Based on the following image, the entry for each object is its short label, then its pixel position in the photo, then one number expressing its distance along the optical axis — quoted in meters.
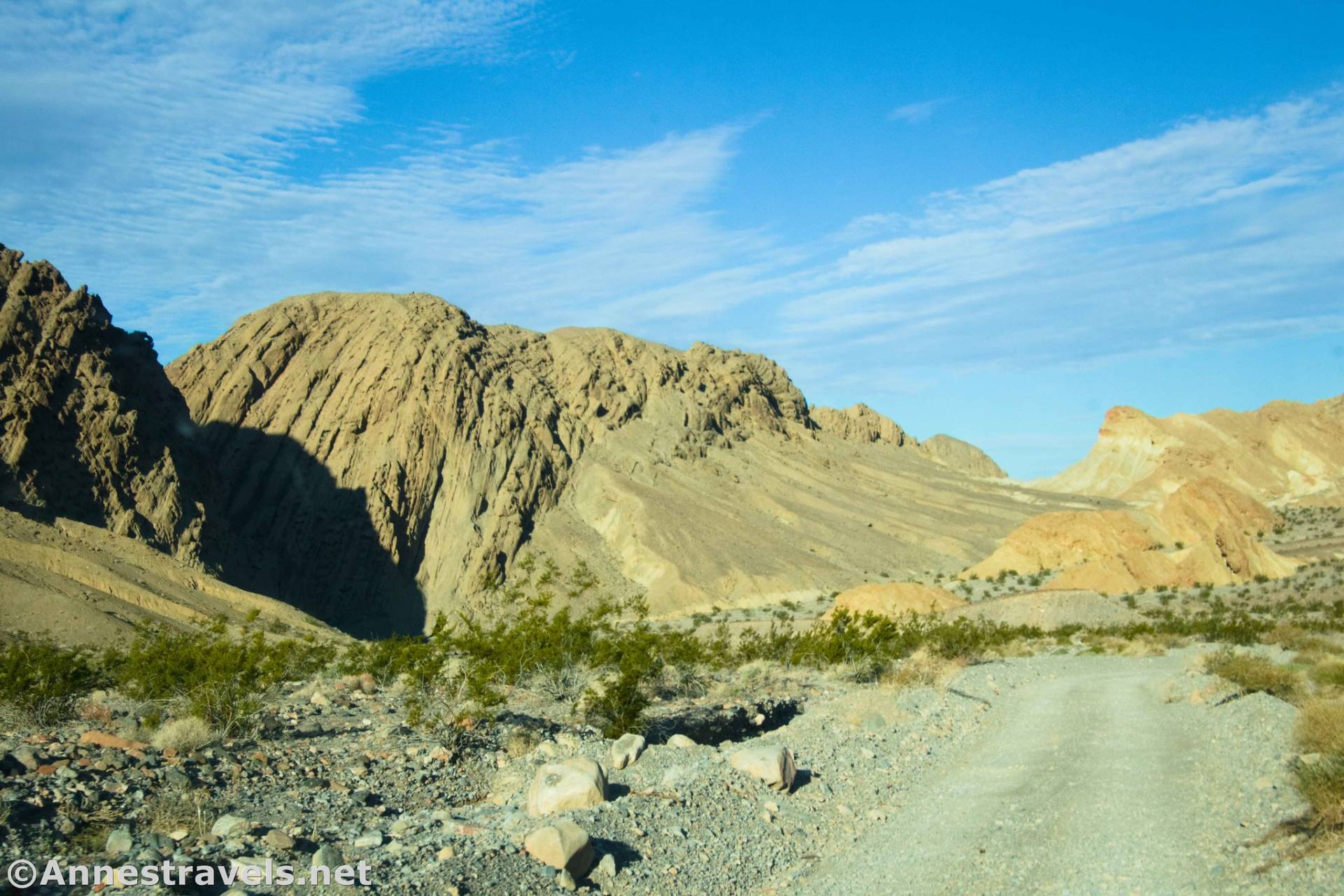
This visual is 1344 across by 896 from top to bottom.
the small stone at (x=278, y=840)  8.46
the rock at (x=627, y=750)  12.48
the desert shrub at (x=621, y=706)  14.85
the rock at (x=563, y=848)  8.36
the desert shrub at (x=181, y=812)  8.80
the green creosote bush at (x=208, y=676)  13.30
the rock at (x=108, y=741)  11.31
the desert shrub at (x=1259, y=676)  16.20
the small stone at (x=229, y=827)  8.70
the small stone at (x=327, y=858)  7.89
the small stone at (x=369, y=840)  8.71
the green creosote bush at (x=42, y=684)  13.41
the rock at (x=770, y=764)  11.56
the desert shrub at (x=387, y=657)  16.30
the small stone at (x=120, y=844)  7.99
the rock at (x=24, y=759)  9.87
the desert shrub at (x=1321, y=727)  10.91
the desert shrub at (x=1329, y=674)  15.90
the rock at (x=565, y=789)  9.92
